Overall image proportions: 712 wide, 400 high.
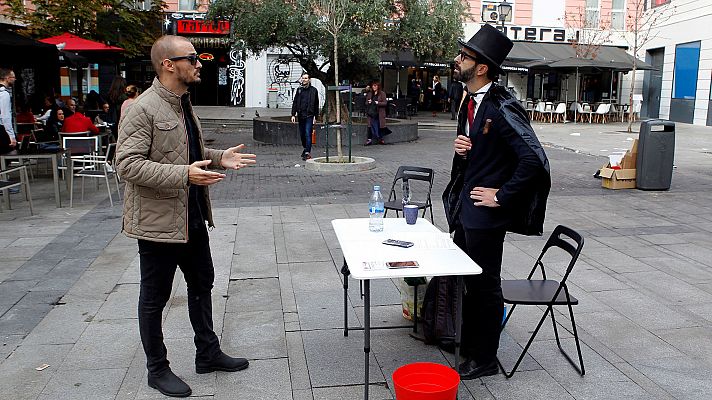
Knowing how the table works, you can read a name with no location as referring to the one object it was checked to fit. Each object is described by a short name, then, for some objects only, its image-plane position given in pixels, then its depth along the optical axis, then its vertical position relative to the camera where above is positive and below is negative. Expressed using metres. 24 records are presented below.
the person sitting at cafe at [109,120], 12.52 -0.44
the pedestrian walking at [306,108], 13.59 -0.13
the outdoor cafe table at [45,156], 8.45 -0.77
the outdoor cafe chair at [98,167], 8.74 -0.99
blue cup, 4.32 -0.71
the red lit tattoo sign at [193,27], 28.81 +3.11
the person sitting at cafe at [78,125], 10.49 -0.43
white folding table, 3.33 -0.82
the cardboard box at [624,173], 10.25 -1.01
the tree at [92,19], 15.49 +1.90
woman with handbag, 16.11 -0.20
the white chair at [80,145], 8.89 -0.64
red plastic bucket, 3.19 -1.32
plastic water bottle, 4.18 -0.72
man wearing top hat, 3.59 -0.40
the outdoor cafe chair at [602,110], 24.73 -0.12
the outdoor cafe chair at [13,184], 7.70 -1.03
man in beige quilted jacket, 3.32 -0.42
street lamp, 19.19 +2.74
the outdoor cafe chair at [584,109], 25.22 -0.10
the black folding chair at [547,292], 3.85 -1.12
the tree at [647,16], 26.80 +3.76
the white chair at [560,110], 24.67 -0.17
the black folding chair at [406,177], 6.84 -0.76
